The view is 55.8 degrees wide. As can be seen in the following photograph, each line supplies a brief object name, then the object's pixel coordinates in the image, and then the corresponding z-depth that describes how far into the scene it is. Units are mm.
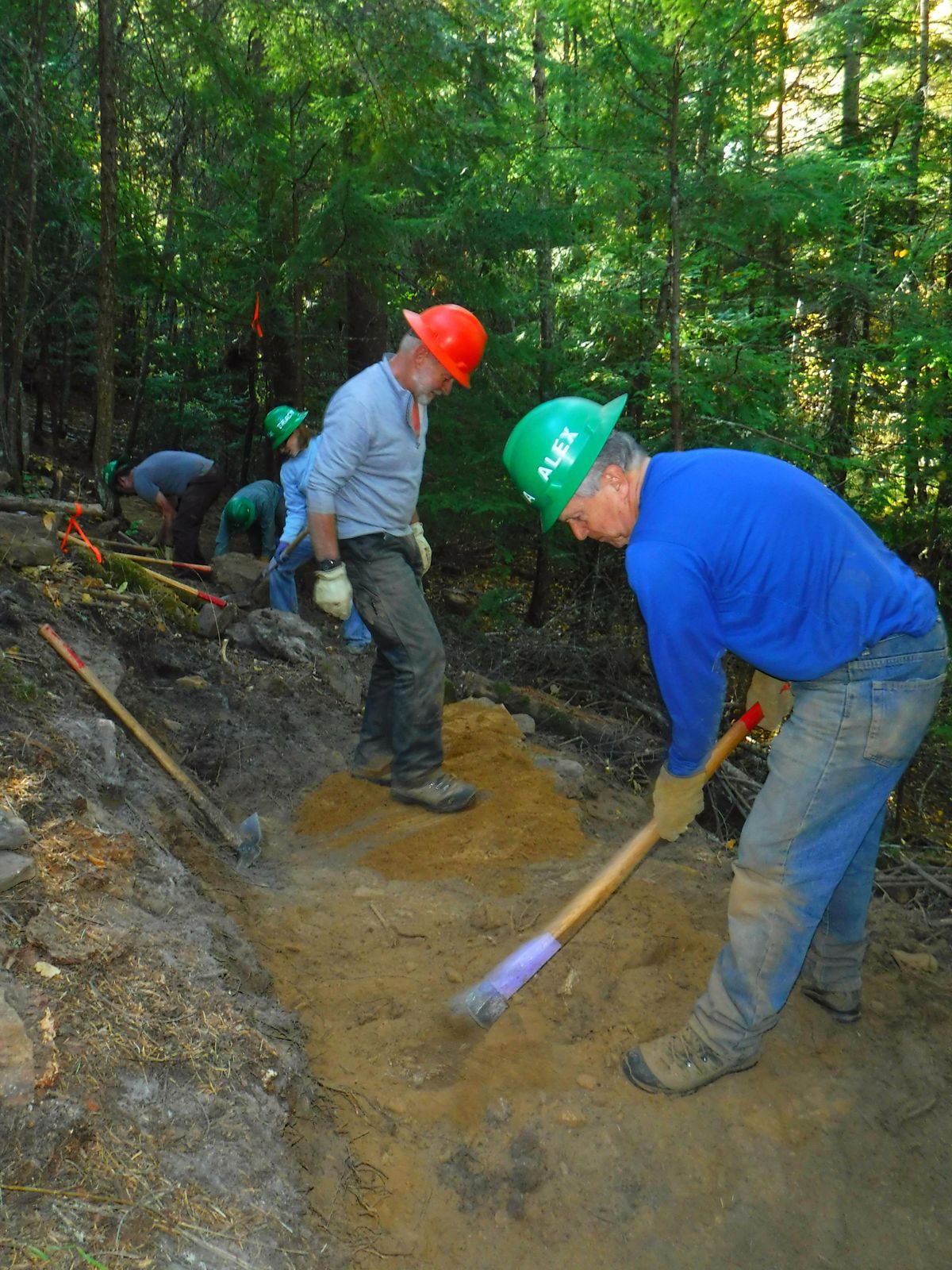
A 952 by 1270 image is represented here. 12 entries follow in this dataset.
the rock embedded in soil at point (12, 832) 2617
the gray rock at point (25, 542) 5781
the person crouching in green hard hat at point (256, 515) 9164
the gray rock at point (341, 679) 6535
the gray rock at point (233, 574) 8336
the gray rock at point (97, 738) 3842
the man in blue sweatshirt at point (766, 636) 2523
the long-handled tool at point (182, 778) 4262
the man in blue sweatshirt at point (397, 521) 4234
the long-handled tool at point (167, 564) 7641
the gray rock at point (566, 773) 5055
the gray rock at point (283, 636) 6773
